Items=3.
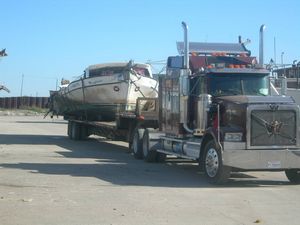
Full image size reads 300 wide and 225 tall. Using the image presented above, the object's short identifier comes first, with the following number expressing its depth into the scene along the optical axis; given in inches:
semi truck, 494.6
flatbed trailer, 781.3
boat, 955.3
